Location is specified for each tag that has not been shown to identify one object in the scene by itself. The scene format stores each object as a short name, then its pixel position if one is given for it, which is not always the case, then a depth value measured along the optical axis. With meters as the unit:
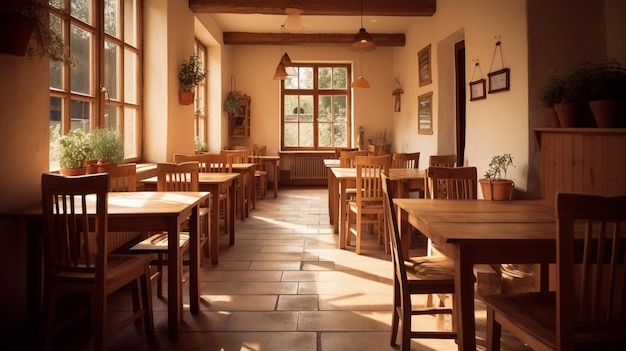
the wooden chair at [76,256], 2.09
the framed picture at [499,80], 4.31
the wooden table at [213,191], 4.09
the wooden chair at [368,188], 4.44
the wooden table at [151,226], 2.42
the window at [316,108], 10.66
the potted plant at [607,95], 2.91
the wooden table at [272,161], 8.62
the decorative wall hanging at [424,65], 7.54
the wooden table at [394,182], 4.56
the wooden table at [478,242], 1.74
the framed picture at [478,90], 4.84
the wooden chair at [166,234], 3.02
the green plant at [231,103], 9.31
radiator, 10.48
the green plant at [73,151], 3.17
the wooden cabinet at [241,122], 10.03
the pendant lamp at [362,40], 5.77
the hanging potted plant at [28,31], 2.37
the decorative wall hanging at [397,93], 9.57
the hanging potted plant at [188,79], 6.16
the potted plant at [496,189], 2.85
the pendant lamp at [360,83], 8.28
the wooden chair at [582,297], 1.33
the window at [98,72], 3.59
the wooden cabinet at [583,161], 2.62
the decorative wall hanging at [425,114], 7.42
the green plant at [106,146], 3.36
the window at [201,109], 8.16
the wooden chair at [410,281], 2.17
